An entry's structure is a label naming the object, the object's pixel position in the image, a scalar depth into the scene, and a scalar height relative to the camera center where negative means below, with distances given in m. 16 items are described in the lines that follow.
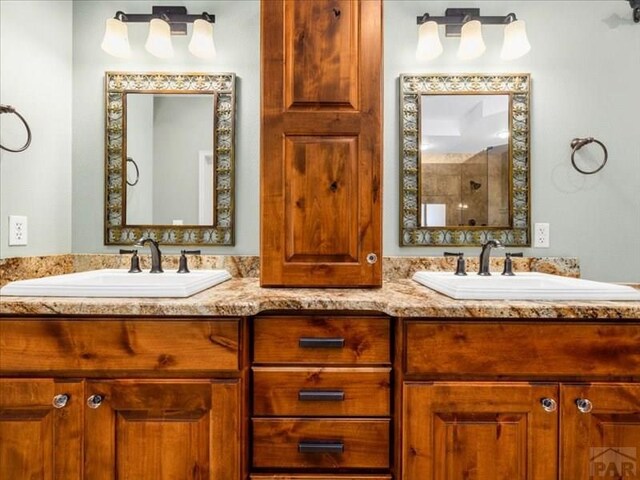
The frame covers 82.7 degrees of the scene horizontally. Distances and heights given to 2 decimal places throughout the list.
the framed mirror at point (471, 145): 1.62 +0.41
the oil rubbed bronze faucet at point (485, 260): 1.47 -0.10
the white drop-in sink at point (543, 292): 1.07 -0.17
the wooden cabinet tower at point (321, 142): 1.29 +0.33
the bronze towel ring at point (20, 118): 1.31 +0.41
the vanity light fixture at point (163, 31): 1.59 +0.90
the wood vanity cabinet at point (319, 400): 1.07 -0.49
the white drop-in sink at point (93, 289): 1.07 -0.16
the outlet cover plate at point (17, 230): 1.39 +0.02
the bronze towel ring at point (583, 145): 1.60 +0.40
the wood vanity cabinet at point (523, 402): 1.01 -0.46
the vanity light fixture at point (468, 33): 1.58 +0.89
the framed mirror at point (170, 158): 1.65 +0.35
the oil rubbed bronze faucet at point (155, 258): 1.47 -0.10
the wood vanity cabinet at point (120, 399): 1.02 -0.46
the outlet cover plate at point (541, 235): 1.64 +0.00
